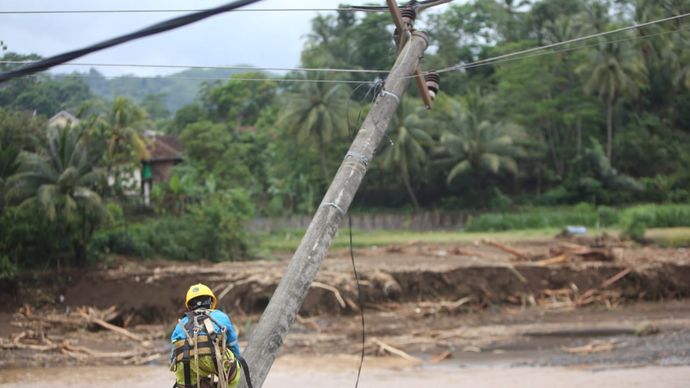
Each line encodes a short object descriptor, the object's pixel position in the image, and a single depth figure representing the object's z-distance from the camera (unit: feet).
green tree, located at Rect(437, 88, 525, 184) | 211.00
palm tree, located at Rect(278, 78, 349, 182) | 220.43
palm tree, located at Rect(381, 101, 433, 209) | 211.20
